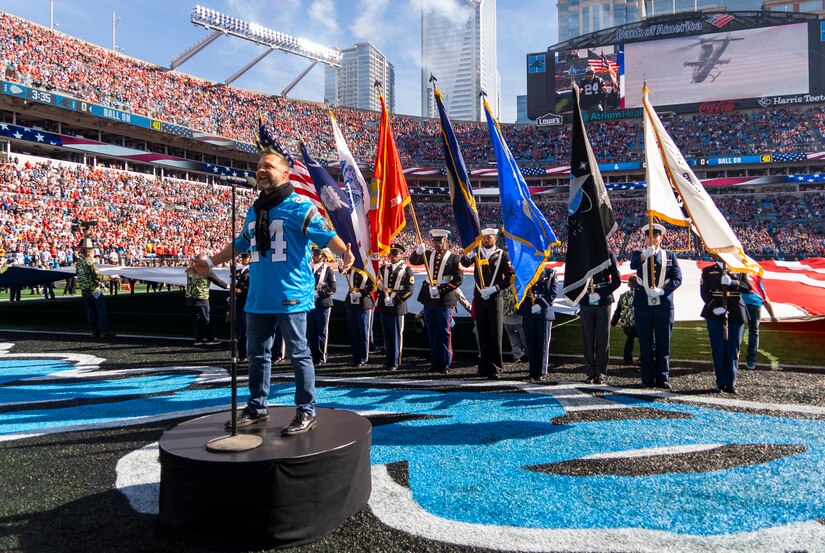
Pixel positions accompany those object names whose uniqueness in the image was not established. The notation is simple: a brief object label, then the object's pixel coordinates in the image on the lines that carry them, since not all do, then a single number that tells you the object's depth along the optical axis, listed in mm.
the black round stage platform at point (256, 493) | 2789
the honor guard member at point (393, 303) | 8336
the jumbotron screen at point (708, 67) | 47906
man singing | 3670
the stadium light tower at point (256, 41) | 49219
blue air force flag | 7391
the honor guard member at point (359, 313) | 8547
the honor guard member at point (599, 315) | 6941
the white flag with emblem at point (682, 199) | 6438
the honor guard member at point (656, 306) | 6609
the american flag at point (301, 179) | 8773
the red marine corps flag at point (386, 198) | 8258
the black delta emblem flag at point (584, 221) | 6633
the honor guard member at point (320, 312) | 8820
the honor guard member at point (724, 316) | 6352
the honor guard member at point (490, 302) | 7586
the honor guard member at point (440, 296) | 7895
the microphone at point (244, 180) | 3521
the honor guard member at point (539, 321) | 7477
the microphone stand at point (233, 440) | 3018
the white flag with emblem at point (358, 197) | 8289
